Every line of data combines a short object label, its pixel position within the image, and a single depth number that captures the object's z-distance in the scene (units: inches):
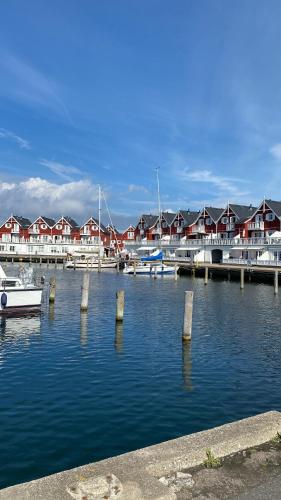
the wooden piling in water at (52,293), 1317.7
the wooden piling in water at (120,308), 1037.0
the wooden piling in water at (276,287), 1786.2
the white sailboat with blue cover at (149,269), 2600.9
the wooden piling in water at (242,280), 1926.7
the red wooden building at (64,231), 4800.7
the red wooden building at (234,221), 3218.5
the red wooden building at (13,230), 4891.7
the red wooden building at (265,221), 2951.0
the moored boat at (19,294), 1088.2
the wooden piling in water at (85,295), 1181.1
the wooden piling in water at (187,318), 854.5
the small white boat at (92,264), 3235.7
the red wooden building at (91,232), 4773.6
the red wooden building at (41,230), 4795.8
